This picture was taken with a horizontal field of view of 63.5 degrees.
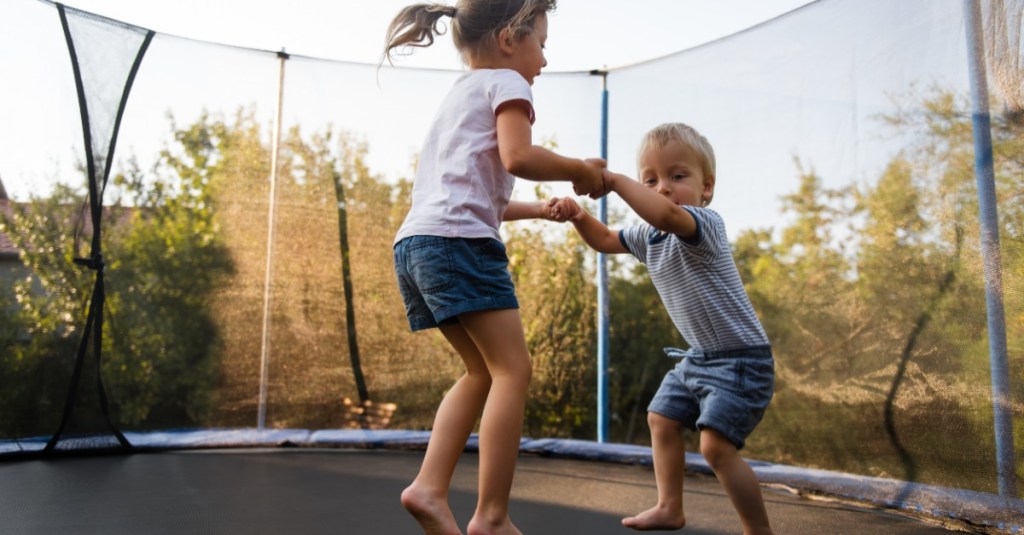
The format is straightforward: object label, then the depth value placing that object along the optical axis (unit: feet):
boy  4.52
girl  3.92
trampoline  5.45
